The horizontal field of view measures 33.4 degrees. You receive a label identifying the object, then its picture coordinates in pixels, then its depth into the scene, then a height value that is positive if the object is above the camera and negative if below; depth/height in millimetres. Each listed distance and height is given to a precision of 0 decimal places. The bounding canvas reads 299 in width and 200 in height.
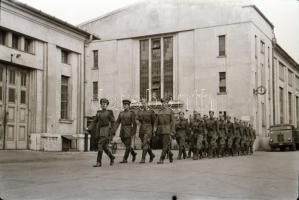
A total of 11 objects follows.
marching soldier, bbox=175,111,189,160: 19016 -604
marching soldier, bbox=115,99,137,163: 13992 -216
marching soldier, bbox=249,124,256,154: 25702 -1141
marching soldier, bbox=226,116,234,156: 22250 -1008
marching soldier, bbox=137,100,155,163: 14450 -319
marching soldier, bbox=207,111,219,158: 20062 -676
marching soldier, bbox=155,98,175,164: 14680 -285
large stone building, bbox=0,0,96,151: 20438 +1673
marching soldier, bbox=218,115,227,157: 21072 -845
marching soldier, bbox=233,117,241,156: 23144 -923
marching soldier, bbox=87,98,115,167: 12688 -301
